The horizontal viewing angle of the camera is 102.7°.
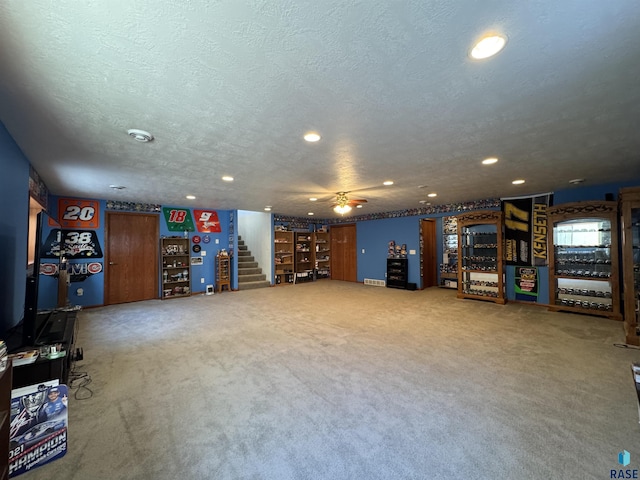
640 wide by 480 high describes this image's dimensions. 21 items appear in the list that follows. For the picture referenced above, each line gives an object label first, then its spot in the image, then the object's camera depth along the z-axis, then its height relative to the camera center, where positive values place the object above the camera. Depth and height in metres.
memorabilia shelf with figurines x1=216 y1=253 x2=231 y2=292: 7.46 -0.63
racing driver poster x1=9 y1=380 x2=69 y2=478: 1.59 -1.16
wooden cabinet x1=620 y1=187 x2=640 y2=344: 3.39 -0.27
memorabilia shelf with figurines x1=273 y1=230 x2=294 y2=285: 8.84 -0.30
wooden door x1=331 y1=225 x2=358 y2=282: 9.39 -0.19
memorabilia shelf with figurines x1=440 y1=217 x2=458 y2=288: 7.93 -0.22
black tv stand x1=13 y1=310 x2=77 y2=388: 1.95 -0.94
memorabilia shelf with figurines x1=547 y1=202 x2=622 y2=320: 4.61 -0.25
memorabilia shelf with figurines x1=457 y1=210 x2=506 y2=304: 5.84 -0.23
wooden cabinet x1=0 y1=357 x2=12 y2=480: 1.38 -0.88
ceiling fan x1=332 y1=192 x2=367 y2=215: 5.21 +0.95
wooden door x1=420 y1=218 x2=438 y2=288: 7.75 -0.18
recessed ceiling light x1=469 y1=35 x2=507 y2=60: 1.33 +1.08
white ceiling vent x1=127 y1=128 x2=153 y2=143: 2.38 +1.11
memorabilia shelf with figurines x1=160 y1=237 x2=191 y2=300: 6.71 -0.47
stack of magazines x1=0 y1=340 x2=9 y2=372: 1.39 -0.59
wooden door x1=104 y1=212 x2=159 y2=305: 6.06 -0.19
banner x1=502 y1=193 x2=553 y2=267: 5.63 +0.39
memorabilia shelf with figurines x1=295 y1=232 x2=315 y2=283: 9.32 -0.29
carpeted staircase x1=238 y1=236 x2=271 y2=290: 8.10 -0.82
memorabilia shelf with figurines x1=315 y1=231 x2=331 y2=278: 9.85 -0.23
